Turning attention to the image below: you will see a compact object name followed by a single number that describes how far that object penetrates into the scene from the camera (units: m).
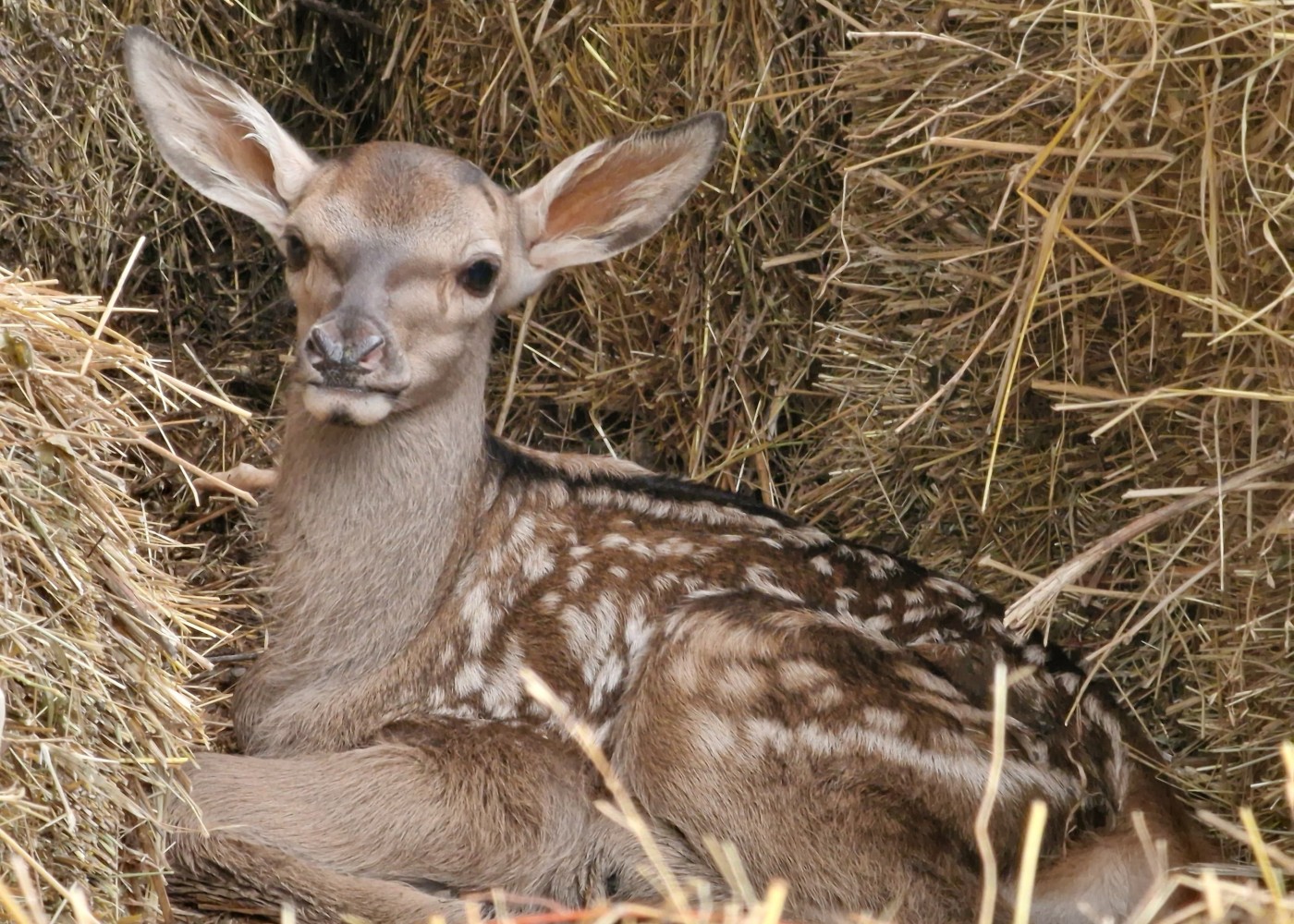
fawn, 7.72
